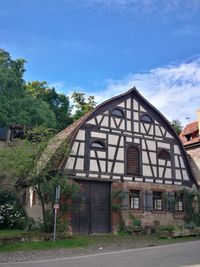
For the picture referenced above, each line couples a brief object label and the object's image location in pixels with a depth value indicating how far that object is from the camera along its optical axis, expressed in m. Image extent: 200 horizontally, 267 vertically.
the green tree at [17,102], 18.53
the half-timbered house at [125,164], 11.73
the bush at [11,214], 11.67
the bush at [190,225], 12.09
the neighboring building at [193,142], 16.43
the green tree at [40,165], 10.26
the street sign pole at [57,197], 9.64
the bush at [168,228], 11.27
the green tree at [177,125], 26.19
